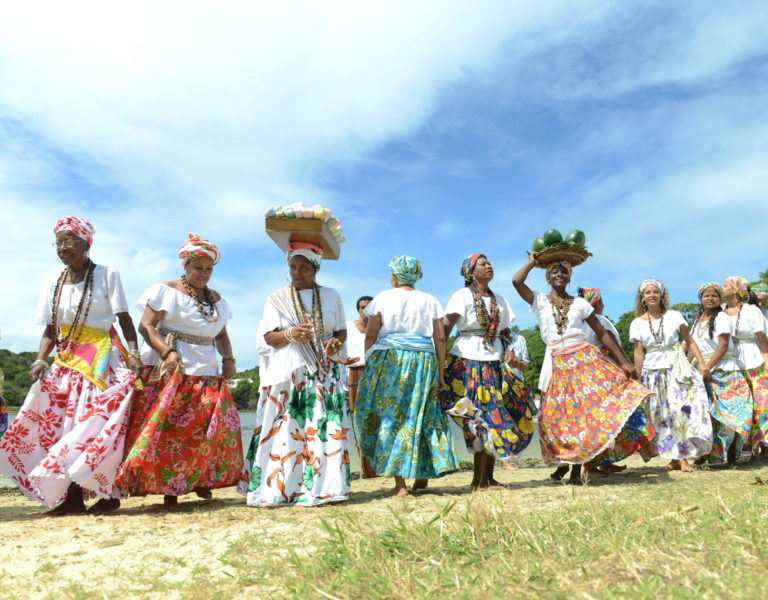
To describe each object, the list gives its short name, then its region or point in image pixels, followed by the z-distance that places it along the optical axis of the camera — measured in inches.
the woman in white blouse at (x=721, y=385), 290.5
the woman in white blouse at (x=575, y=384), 219.9
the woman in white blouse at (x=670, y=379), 277.3
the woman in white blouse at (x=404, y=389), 206.1
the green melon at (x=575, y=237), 233.1
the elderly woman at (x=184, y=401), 185.5
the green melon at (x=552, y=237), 232.1
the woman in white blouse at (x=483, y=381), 215.5
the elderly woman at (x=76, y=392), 179.3
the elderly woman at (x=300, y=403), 189.0
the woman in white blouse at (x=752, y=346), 296.7
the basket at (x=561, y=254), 231.9
